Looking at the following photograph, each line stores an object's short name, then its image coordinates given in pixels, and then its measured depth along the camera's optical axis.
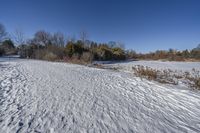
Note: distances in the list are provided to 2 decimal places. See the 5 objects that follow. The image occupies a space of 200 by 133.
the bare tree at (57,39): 29.80
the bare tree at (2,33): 26.76
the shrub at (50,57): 14.64
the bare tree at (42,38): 29.62
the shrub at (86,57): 13.55
